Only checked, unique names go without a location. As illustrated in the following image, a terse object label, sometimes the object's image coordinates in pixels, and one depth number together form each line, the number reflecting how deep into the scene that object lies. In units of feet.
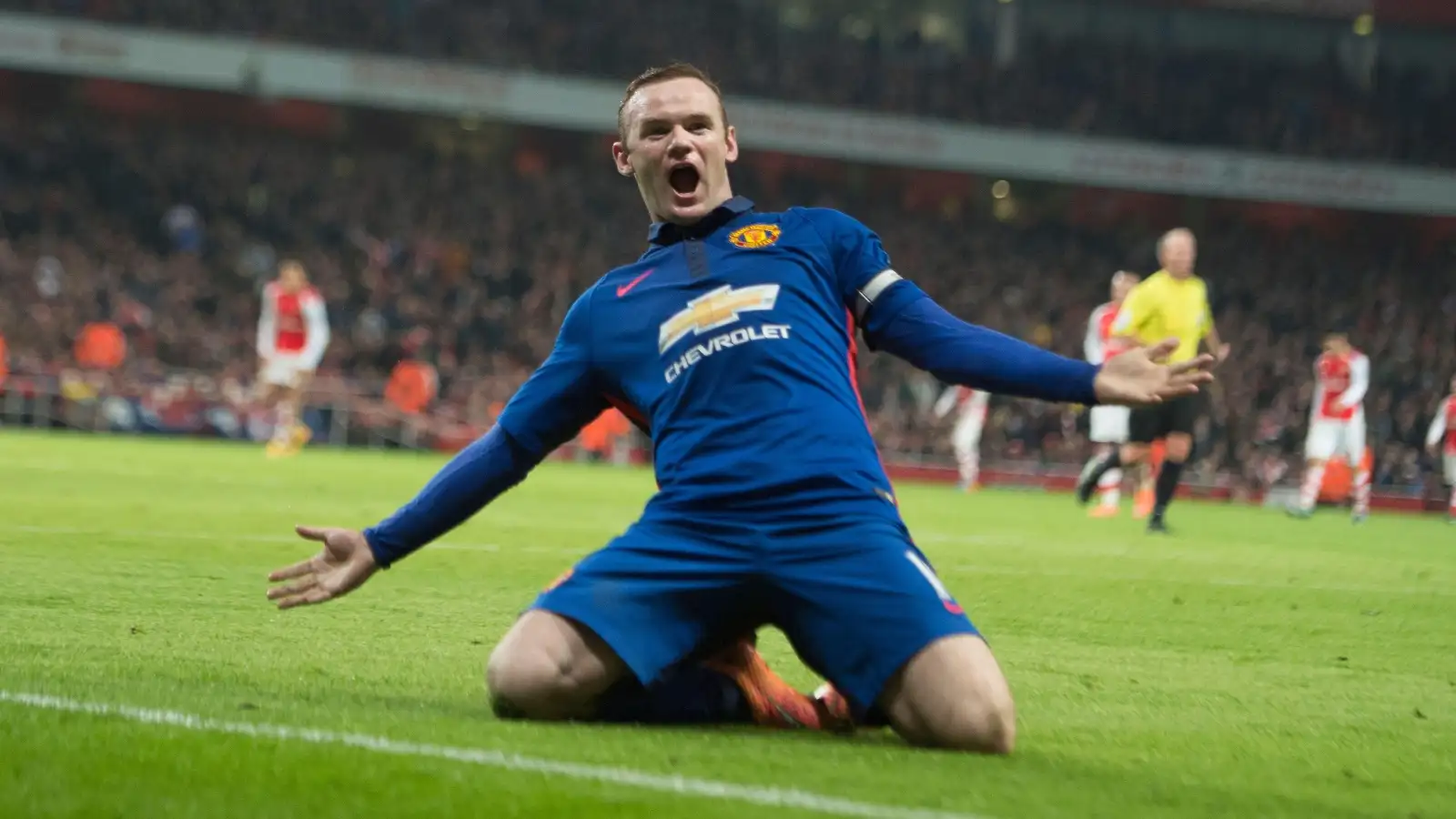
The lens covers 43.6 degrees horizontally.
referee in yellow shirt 49.11
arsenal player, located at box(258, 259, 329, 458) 71.61
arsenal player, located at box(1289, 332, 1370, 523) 72.95
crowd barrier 89.61
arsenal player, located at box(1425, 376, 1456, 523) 76.95
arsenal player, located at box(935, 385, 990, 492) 81.35
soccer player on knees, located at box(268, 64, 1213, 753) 13.35
